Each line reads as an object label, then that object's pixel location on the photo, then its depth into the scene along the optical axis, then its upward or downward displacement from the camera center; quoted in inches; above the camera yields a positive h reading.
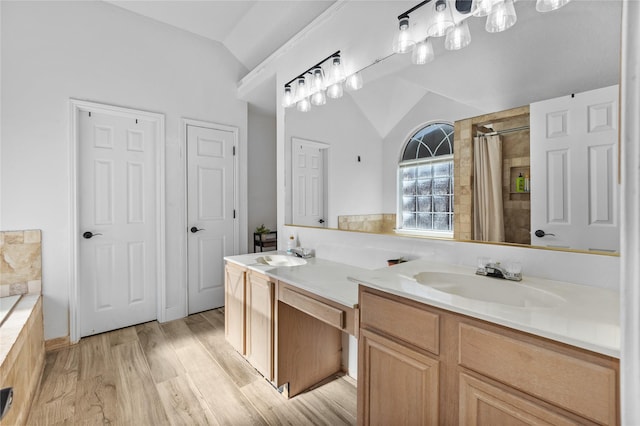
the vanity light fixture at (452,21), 50.9 +36.1
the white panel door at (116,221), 105.7 -3.4
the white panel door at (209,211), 127.0 +0.4
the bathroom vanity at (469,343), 29.3 -16.5
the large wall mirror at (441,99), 44.5 +21.9
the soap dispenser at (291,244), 97.7 -10.7
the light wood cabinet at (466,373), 28.9 -19.2
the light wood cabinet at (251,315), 75.5 -29.1
